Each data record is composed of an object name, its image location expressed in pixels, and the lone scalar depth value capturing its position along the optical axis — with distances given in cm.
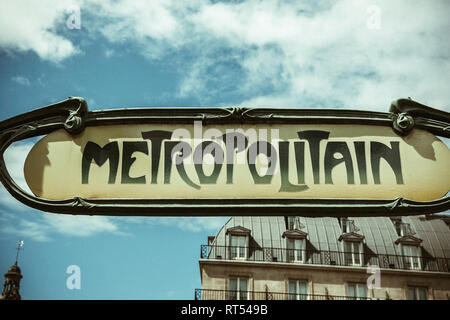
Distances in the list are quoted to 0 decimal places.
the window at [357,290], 3045
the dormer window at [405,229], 3362
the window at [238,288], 3038
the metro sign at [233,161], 228
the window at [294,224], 3300
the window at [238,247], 3158
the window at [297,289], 3039
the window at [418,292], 3073
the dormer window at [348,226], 3334
